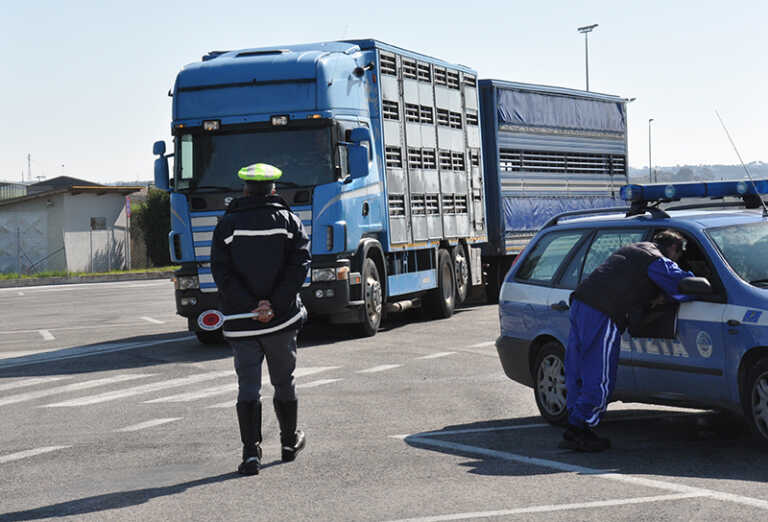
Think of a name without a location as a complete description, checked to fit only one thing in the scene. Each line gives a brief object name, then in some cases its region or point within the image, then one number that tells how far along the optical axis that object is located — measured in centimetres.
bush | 5144
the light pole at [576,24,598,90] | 7110
